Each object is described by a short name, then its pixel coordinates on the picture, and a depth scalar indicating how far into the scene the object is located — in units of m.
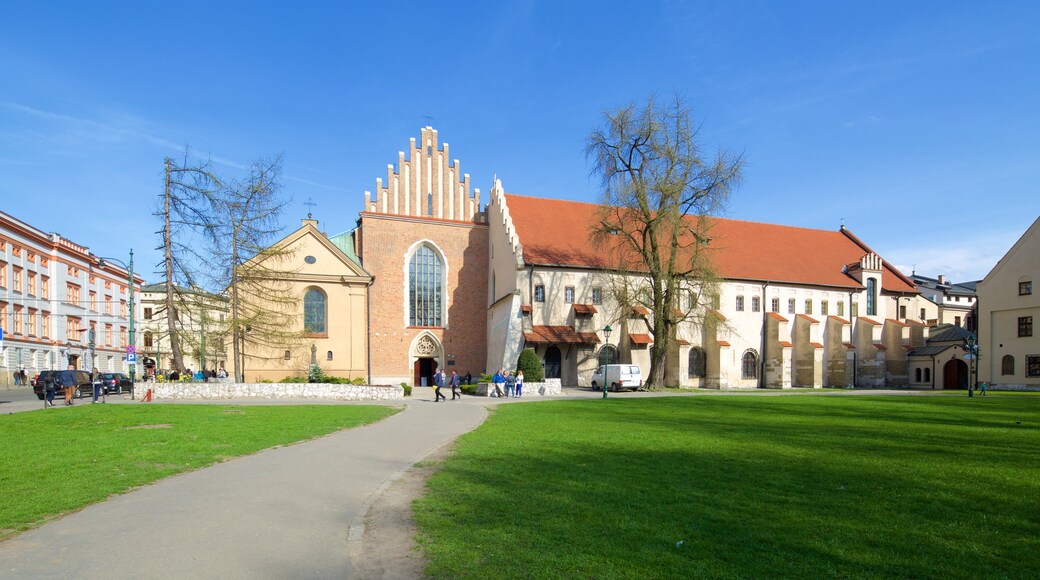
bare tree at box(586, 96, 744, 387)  36.69
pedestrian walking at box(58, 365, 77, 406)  26.72
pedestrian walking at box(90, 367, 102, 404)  26.34
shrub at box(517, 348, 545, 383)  36.31
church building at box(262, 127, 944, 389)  43.28
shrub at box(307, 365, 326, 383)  34.44
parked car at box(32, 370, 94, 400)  26.38
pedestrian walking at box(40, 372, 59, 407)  24.72
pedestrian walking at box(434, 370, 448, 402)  28.12
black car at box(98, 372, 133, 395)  35.47
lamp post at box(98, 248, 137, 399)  28.47
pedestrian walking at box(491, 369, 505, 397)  33.06
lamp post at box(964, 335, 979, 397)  36.56
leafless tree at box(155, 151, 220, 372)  32.72
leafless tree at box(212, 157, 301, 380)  35.62
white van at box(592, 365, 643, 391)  37.14
